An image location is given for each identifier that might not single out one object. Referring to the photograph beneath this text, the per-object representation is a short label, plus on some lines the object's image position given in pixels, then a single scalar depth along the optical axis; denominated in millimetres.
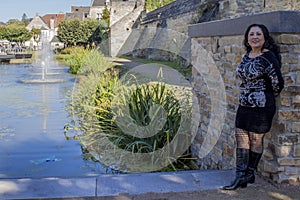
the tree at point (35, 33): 58284
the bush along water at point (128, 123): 6199
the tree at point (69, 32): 41281
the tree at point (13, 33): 49594
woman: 3688
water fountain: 16350
